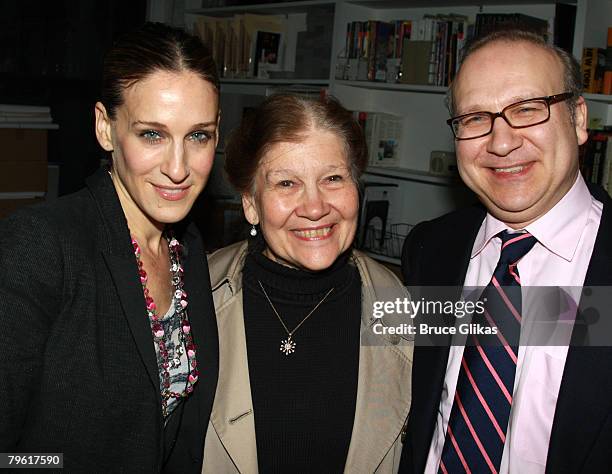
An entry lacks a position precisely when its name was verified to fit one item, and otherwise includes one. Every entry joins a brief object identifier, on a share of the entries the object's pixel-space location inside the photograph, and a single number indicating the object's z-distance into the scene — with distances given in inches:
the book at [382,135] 162.7
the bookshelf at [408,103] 150.4
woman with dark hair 54.2
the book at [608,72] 118.2
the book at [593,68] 117.6
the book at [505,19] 128.2
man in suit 58.7
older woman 73.3
